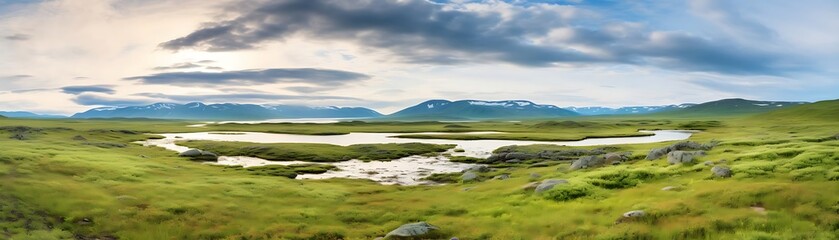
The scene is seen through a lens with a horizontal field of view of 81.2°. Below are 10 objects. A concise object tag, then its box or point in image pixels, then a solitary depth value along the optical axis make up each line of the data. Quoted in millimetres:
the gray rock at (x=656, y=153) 57281
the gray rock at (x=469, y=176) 64562
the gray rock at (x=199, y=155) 98562
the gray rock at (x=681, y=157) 48094
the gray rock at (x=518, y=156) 95000
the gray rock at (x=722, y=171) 39031
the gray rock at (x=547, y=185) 42781
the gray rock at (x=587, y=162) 58525
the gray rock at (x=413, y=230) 30786
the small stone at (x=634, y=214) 29828
